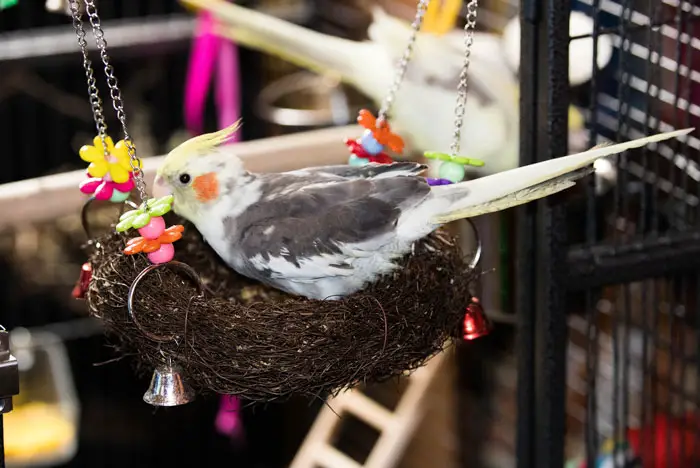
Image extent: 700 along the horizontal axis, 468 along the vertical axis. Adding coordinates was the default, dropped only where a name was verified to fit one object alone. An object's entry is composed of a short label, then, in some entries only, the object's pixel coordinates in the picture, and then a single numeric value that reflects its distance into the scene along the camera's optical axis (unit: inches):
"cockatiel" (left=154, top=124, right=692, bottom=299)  39.0
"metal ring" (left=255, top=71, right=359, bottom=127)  66.2
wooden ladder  53.0
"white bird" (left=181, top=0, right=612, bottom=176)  52.2
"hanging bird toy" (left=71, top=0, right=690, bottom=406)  38.4
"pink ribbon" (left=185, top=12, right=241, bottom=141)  58.1
